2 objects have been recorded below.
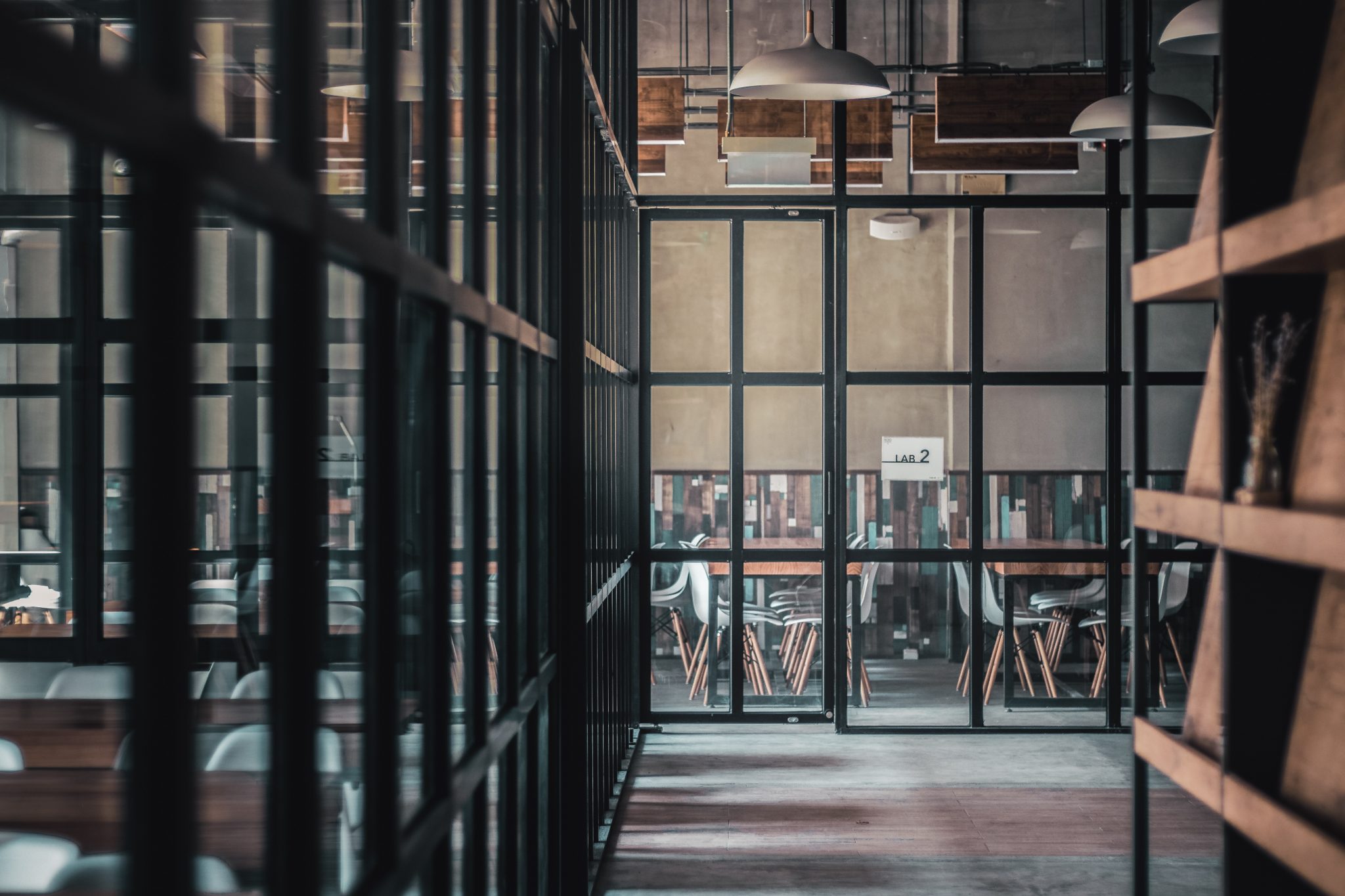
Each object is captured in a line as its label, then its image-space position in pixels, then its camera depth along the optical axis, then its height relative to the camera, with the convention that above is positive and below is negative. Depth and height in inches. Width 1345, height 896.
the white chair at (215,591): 162.9 -22.9
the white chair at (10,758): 92.6 -27.5
